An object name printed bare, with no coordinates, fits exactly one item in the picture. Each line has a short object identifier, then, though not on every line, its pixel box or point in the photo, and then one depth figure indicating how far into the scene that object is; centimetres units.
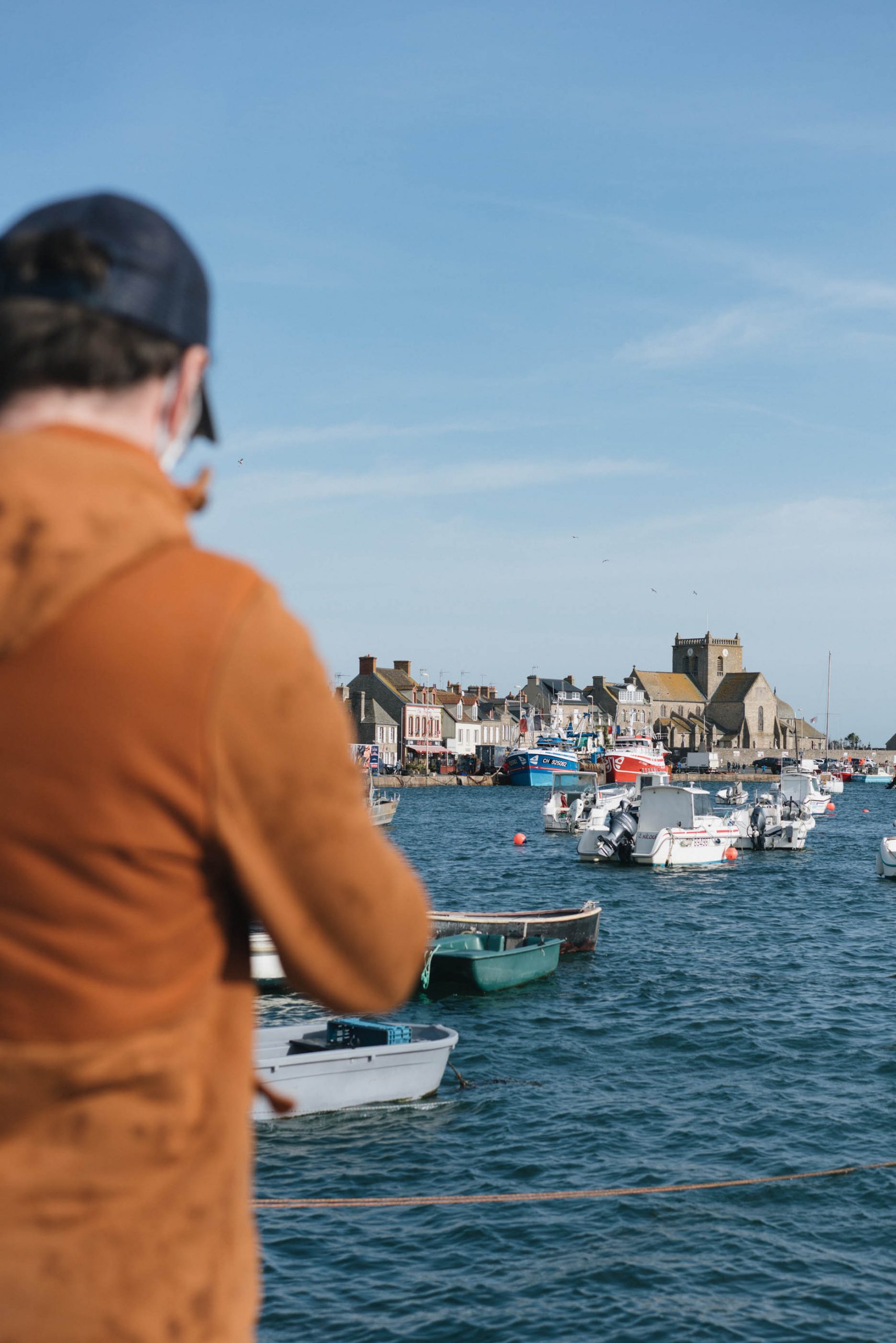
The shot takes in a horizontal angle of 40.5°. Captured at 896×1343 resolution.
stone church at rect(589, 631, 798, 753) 17262
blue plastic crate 1895
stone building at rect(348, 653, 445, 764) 13062
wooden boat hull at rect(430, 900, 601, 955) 2952
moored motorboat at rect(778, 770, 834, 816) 8288
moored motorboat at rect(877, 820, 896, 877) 5209
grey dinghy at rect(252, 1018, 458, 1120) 1728
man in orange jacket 142
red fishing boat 8950
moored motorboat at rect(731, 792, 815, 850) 6556
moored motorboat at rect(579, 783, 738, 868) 5325
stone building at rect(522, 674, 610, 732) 15575
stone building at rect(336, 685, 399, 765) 12762
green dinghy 2656
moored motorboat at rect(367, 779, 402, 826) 6944
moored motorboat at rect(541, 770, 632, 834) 6272
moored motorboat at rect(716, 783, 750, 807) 8988
